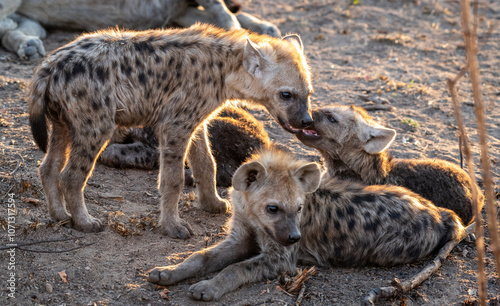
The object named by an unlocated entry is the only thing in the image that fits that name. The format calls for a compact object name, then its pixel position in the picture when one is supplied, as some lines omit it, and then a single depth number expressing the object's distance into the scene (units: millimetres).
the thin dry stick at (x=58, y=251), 6785
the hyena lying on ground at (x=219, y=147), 9664
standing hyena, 7148
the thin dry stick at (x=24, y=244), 6656
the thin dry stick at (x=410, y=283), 6594
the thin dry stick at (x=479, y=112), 3584
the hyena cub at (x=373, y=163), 8836
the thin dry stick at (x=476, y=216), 3955
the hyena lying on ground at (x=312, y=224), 6941
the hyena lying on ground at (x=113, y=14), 14461
